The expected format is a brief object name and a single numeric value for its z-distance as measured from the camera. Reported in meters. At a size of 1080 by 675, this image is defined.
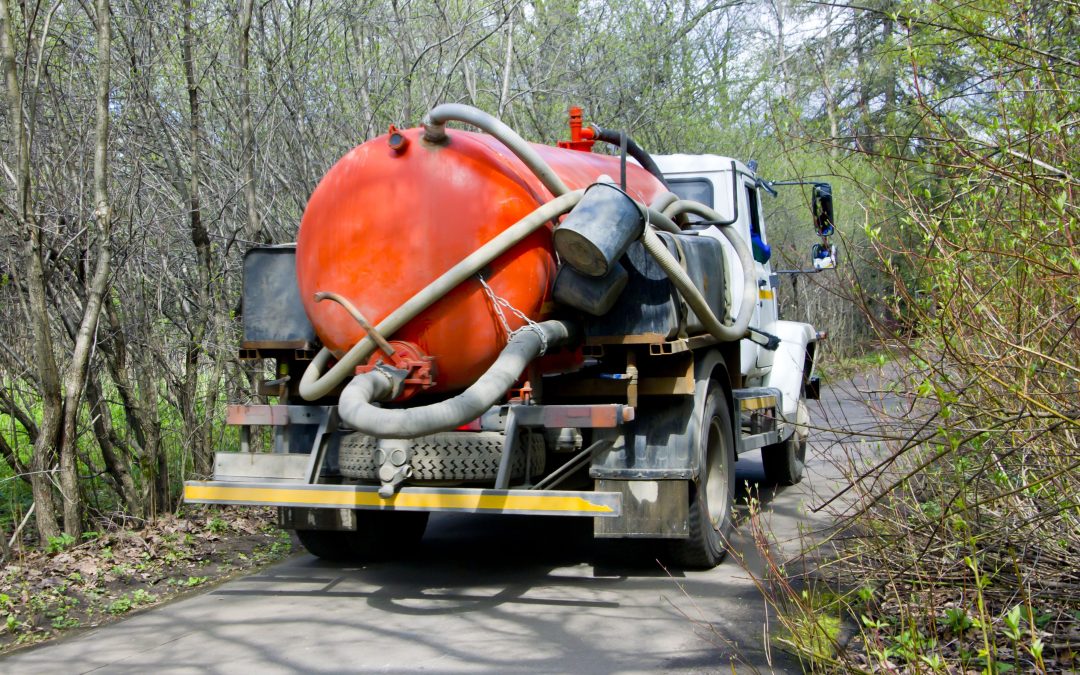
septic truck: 5.69
